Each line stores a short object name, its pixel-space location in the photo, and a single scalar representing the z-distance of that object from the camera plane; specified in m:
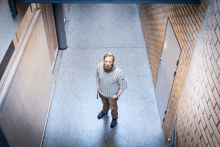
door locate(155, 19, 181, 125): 4.09
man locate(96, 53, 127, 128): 3.69
